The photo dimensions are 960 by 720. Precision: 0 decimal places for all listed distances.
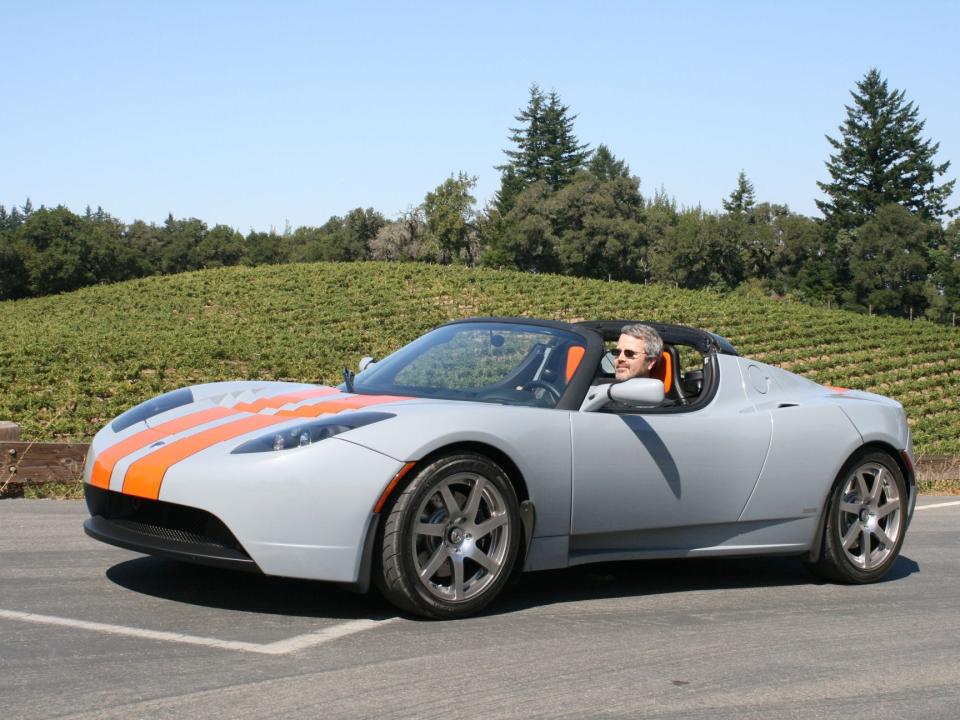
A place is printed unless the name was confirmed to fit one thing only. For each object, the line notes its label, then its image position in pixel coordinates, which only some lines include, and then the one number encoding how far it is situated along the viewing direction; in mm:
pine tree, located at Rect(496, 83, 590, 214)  122688
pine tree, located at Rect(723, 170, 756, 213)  138750
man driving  5996
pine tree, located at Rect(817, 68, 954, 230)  103062
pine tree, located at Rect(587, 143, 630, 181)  145125
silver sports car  4355
